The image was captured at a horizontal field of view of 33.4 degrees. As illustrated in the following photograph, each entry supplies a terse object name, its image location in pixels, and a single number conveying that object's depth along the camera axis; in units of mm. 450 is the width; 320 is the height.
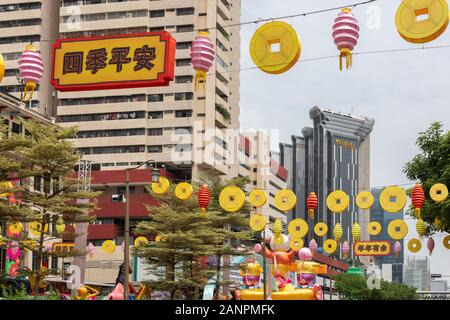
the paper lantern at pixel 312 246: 44219
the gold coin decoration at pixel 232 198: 29453
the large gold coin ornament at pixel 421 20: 13672
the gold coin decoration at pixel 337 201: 30234
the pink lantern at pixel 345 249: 49531
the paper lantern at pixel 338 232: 39219
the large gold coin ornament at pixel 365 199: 31031
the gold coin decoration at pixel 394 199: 27641
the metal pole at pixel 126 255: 27984
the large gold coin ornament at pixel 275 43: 14966
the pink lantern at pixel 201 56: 16391
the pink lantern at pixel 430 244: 35500
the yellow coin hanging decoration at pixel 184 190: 31672
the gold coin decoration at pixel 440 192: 28453
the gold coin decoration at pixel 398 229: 30859
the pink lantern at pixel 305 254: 43875
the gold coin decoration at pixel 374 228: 35825
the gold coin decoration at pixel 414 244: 35594
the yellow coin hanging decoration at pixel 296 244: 41981
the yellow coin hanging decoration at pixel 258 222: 36541
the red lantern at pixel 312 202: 32156
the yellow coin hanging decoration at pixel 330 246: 40531
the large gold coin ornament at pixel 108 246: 45094
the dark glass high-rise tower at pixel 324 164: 182125
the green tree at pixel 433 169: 32969
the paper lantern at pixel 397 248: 46422
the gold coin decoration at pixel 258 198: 31672
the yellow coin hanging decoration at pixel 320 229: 37684
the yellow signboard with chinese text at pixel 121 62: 16047
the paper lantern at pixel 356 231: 40406
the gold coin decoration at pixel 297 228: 34941
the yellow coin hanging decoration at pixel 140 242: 45100
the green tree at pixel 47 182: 32719
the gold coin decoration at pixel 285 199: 30984
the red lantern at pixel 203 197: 32031
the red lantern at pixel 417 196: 28672
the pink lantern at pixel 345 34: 15172
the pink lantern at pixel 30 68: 18078
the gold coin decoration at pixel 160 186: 33062
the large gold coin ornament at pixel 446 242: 30608
